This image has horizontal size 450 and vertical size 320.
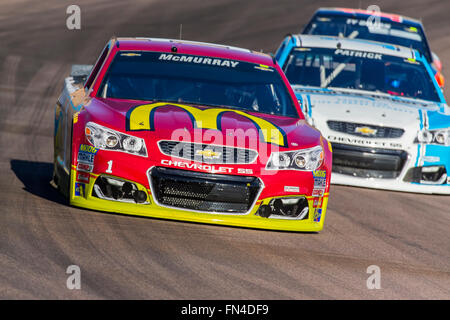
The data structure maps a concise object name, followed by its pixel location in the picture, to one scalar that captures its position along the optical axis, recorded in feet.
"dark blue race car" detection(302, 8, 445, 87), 57.77
